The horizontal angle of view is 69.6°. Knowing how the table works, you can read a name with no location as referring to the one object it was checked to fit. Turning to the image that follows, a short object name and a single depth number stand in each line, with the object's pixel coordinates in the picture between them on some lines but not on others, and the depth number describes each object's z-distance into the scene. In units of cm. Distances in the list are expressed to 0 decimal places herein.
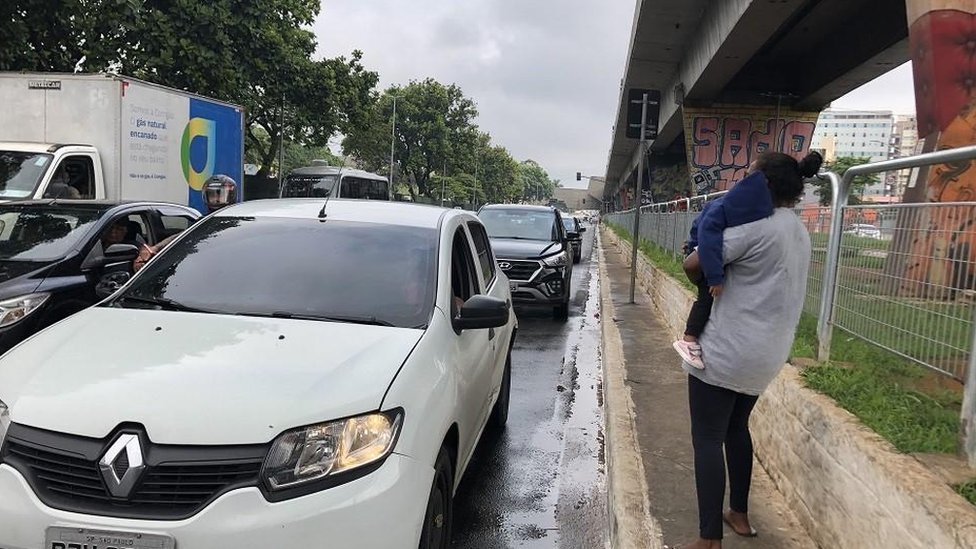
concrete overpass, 1546
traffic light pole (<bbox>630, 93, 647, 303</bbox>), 1084
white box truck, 918
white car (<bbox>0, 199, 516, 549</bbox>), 225
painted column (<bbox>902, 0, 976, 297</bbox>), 630
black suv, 1030
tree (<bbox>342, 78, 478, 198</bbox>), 5075
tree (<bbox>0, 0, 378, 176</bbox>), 1291
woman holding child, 284
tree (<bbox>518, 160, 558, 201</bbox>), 16588
